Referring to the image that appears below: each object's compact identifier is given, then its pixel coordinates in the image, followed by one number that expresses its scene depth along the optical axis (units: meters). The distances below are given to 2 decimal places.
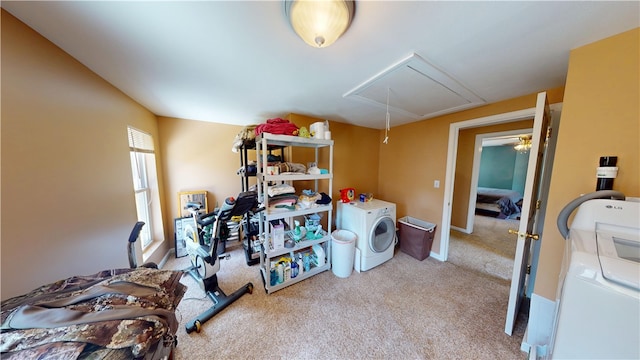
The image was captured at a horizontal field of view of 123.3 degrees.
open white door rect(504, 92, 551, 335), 1.20
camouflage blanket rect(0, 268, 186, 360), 0.55
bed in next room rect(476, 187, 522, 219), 4.64
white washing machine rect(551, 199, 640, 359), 0.50
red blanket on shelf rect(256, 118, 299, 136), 1.83
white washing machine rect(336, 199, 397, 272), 2.29
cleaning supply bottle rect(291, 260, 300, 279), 2.09
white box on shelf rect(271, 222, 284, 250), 1.93
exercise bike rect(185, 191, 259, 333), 1.64
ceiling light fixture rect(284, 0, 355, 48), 0.80
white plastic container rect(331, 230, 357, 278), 2.15
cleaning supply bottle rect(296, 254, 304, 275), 2.14
